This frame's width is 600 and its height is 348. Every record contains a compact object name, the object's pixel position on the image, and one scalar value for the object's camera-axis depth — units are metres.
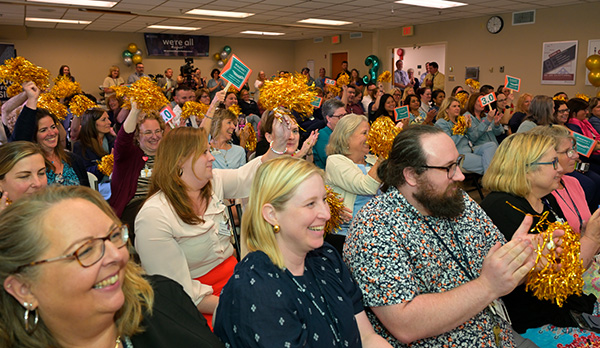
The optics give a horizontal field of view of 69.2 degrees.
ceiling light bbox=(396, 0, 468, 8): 8.83
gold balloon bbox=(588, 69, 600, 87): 8.57
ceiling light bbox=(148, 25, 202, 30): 12.65
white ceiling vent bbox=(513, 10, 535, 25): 9.80
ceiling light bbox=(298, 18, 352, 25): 11.39
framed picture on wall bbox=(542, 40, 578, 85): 9.29
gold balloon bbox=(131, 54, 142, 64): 14.38
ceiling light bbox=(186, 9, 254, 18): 9.97
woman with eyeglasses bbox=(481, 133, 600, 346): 2.15
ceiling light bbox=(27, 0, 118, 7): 8.30
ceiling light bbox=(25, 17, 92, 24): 10.98
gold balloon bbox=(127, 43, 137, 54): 14.30
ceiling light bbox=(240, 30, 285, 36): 14.43
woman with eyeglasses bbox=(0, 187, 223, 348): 1.07
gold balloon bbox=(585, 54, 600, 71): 8.62
